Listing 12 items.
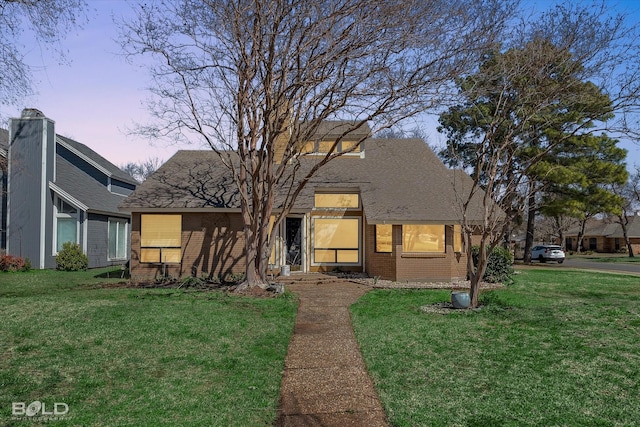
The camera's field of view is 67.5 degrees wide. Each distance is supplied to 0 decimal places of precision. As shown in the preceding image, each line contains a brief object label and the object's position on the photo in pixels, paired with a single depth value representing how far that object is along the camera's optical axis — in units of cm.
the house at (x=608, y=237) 5669
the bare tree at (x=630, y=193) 4709
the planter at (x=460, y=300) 1109
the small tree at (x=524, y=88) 1109
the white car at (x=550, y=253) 3534
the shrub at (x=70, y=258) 2012
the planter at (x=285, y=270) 1769
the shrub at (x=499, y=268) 1658
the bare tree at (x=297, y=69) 1202
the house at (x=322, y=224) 1678
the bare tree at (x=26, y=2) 1087
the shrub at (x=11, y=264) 1894
